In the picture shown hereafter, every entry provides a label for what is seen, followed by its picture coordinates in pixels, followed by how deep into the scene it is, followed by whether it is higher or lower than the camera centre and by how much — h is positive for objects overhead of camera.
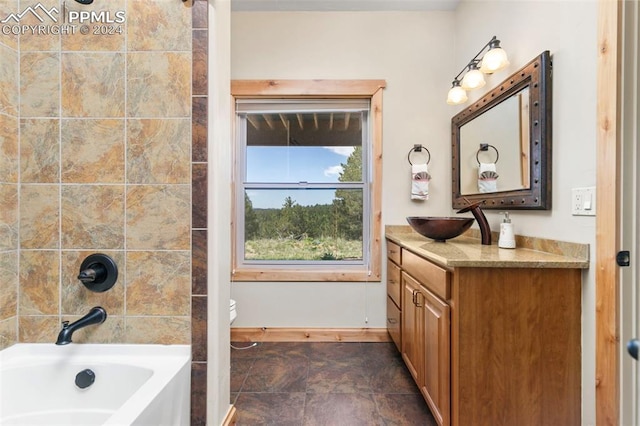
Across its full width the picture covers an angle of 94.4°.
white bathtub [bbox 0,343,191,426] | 1.10 -0.65
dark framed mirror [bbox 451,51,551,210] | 1.51 +0.42
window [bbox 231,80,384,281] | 2.72 +0.19
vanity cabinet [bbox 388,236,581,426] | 1.24 -0.56
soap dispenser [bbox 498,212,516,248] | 1.65 -0.13
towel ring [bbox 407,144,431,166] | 2.59 +0.55
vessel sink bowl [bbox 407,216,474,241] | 1.87 -0.10
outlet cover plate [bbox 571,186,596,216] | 1.22 +0.04
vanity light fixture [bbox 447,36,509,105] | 1.77 +0.92
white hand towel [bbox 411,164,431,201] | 2.52 +0.26
